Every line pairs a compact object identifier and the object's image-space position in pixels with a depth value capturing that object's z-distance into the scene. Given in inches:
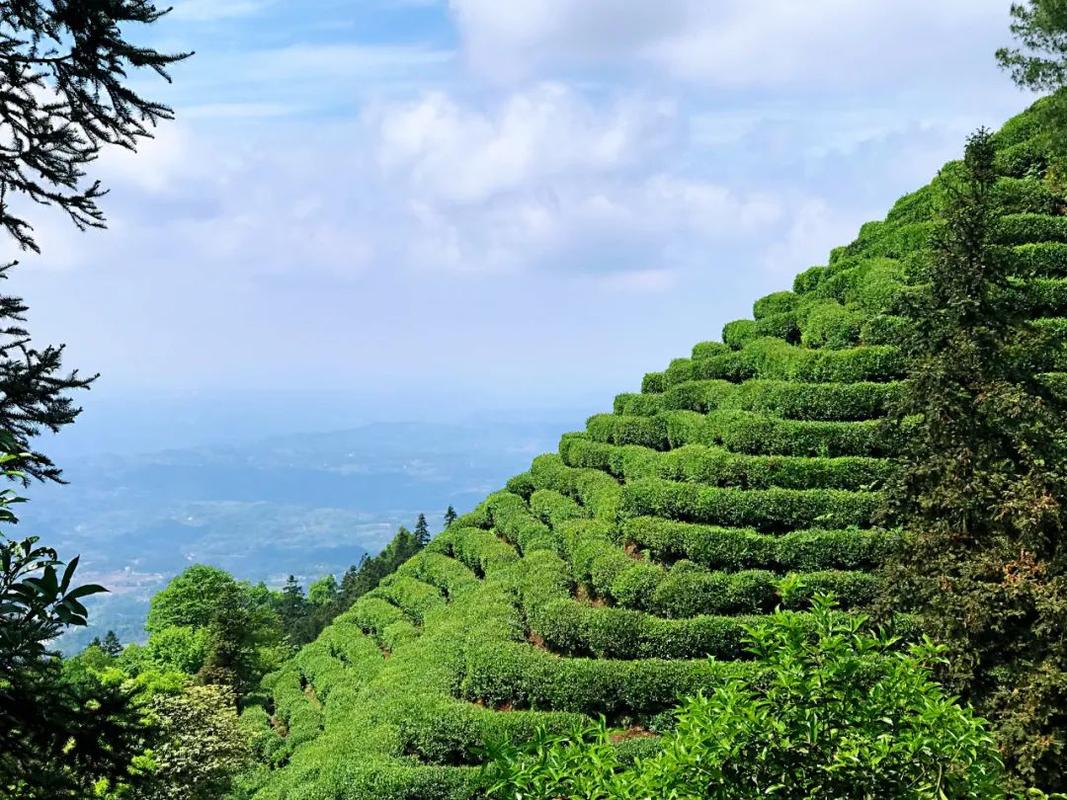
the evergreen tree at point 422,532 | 2628.0
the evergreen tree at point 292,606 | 2333.9
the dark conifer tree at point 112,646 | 2085.8
